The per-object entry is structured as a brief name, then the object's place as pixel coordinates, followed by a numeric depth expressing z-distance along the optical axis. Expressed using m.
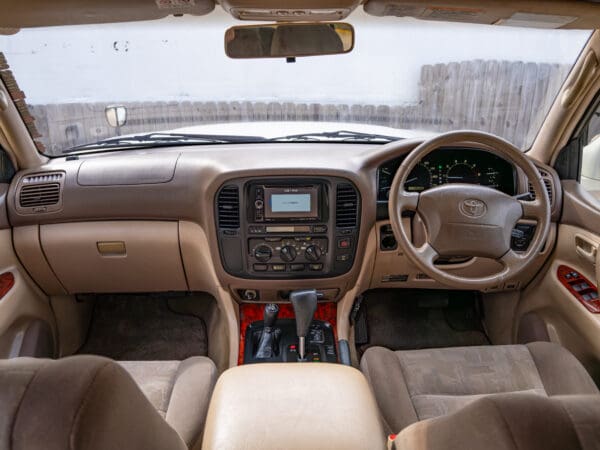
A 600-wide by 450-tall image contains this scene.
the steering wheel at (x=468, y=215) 1.88
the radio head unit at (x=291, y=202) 2.18
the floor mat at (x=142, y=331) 2.81
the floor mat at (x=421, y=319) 2.89
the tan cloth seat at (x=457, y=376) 1.73
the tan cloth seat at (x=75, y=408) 0.69
